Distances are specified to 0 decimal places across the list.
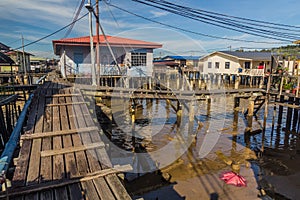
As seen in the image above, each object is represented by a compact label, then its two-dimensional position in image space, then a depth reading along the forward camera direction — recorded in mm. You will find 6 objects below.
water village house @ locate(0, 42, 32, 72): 32984
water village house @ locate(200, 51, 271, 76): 34344
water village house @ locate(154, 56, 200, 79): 45250
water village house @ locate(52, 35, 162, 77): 21638
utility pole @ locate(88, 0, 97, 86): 12109
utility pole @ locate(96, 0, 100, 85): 13627
